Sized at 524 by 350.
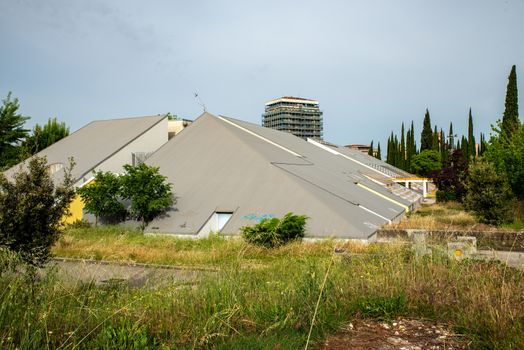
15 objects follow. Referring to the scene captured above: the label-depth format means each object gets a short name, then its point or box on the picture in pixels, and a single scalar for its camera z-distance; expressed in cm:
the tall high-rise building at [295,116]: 15171
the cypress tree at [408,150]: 6481
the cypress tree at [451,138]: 6981
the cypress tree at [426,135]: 6444
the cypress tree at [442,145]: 7006
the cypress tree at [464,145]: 5751
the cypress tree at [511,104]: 3606
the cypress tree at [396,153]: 6678
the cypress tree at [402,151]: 6562
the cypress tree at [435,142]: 6253
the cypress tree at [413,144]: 6603
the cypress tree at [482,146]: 5812
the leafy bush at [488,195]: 2047
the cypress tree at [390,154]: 6812
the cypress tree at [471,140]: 5609
